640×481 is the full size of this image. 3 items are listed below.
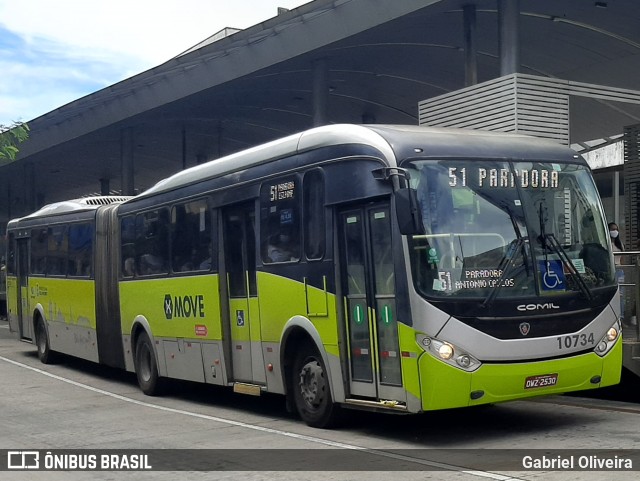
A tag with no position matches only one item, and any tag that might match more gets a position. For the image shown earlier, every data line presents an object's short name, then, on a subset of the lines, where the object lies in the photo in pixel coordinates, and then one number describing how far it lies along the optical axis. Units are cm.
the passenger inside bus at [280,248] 1149
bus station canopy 2130
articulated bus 942
